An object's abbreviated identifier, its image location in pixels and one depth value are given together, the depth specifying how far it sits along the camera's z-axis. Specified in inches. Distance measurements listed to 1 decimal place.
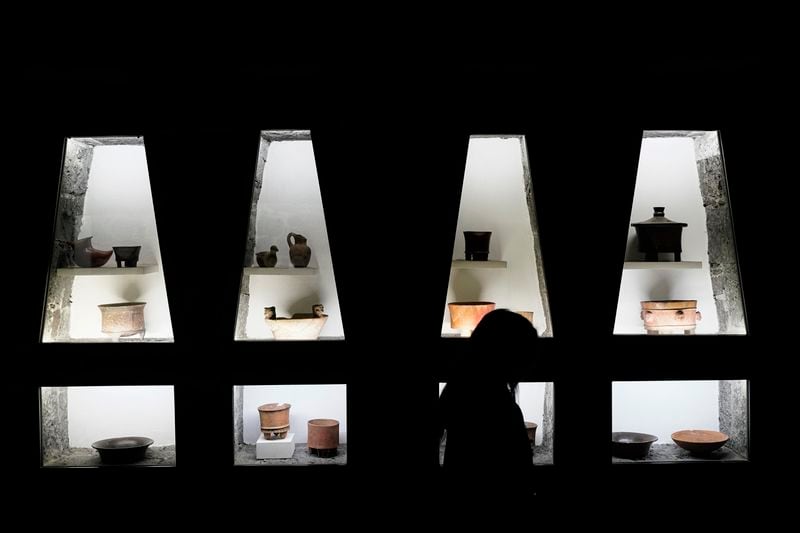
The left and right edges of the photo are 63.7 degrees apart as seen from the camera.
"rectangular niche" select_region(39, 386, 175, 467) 108.3
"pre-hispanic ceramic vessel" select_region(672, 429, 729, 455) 102.1
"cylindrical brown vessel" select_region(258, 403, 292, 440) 103.3
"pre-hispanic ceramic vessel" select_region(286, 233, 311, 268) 103.0
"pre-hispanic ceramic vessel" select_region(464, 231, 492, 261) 102.8
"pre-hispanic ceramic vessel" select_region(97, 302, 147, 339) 103.7
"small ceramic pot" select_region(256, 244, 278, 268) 102.6
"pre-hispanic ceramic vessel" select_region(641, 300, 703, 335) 104.2
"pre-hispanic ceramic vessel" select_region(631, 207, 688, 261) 102.9
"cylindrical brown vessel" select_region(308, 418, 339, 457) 102.7
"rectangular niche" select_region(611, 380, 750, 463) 107.1
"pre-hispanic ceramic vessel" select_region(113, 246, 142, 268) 103.0
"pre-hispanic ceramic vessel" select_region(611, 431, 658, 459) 102.7
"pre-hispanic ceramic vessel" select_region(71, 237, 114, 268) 103.2
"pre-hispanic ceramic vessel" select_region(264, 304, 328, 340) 101.6
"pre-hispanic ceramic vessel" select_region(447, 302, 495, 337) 102.0
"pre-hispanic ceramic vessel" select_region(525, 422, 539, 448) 103.2
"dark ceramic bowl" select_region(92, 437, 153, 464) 101.3
